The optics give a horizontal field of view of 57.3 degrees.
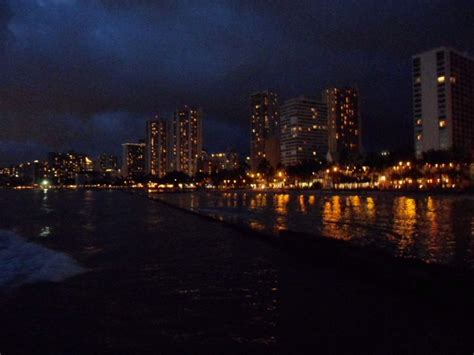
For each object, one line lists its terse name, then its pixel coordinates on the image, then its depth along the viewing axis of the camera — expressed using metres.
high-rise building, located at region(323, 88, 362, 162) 149.88
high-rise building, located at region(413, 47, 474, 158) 165.50
